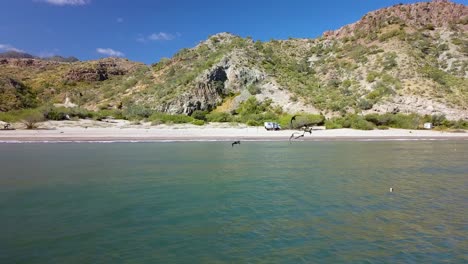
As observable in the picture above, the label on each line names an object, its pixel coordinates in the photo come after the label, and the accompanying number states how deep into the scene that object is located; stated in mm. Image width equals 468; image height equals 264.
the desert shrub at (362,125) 42156
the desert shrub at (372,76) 59875
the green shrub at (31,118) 37375
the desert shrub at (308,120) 43531
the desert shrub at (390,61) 61281
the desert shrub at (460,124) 45688
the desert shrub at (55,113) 40875
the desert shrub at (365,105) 52356
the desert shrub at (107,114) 44906
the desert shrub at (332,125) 42562
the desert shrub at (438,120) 46272
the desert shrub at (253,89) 56656
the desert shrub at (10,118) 38962
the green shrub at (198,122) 44028
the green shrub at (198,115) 50406
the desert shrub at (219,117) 48094
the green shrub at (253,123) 44469
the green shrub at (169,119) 44103
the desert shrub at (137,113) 46506
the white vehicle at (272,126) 41781
